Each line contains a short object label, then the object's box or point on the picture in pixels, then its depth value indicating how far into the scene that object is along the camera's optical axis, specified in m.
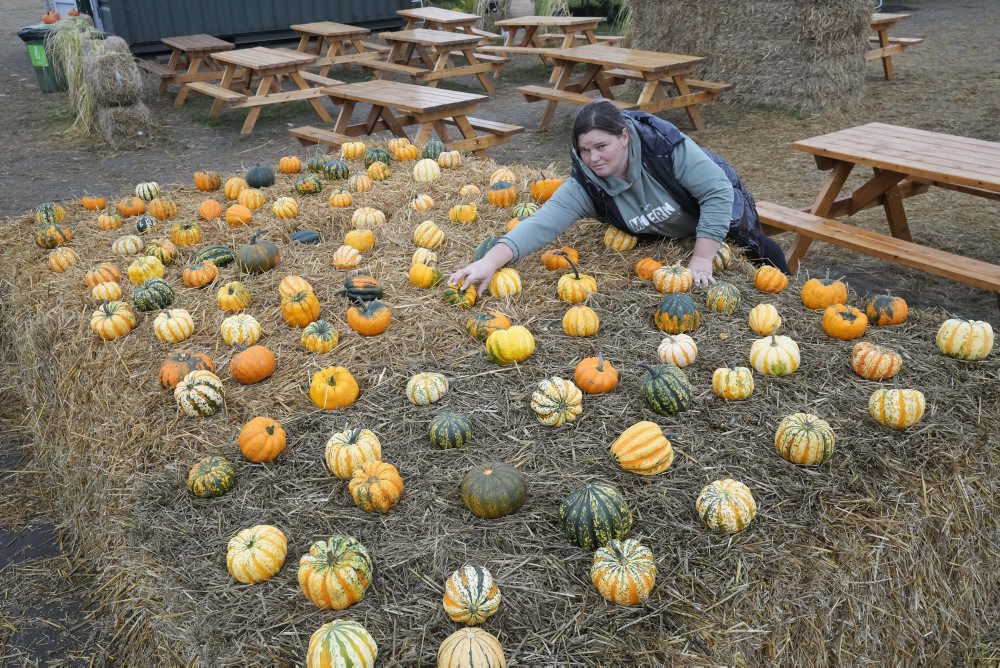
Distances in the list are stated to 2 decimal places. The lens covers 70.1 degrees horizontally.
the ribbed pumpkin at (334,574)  2.29
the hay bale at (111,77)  10.28
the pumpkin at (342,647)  2.06
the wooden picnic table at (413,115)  8.37
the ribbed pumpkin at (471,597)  2.23
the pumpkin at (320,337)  3.80
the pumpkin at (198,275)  4.55
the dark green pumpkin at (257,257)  4.68
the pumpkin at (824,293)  4.06
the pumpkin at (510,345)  3.59
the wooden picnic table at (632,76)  10.00
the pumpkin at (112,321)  4.07
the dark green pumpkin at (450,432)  3.05
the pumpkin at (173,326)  3.96
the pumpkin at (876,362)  3.35
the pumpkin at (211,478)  2.90
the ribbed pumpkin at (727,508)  2.53
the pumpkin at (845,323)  3.71
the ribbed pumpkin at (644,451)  2.81
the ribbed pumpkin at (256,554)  2.45
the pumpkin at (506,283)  4.25
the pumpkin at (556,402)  3.16
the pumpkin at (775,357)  3.41
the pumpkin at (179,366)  3.55
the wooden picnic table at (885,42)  12.59
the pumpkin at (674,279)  4.20
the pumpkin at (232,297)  4.21
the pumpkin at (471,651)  2.03
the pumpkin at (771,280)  4.29
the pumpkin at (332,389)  3.36
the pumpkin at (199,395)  3.34
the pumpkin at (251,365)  3.56
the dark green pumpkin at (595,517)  2.48
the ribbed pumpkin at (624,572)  2.26
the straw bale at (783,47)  11.16
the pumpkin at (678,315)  3.82
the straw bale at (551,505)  2.30
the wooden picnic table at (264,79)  11.15
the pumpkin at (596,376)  3.33
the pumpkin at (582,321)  3.84
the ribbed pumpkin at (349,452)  2.90
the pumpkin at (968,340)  3.46
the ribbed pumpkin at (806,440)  2.81
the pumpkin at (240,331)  3.87
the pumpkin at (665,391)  3.16
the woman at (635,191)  4.04
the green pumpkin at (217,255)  4.82
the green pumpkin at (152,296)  4.27
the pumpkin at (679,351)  3.52
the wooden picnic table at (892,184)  5.15
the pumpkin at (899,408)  2.98
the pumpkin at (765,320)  3.78
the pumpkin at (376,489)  2.71
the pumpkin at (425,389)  3.38
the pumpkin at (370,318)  3.94
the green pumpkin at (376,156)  6.77
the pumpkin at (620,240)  4.80
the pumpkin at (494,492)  2.63
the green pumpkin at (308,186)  6.15
